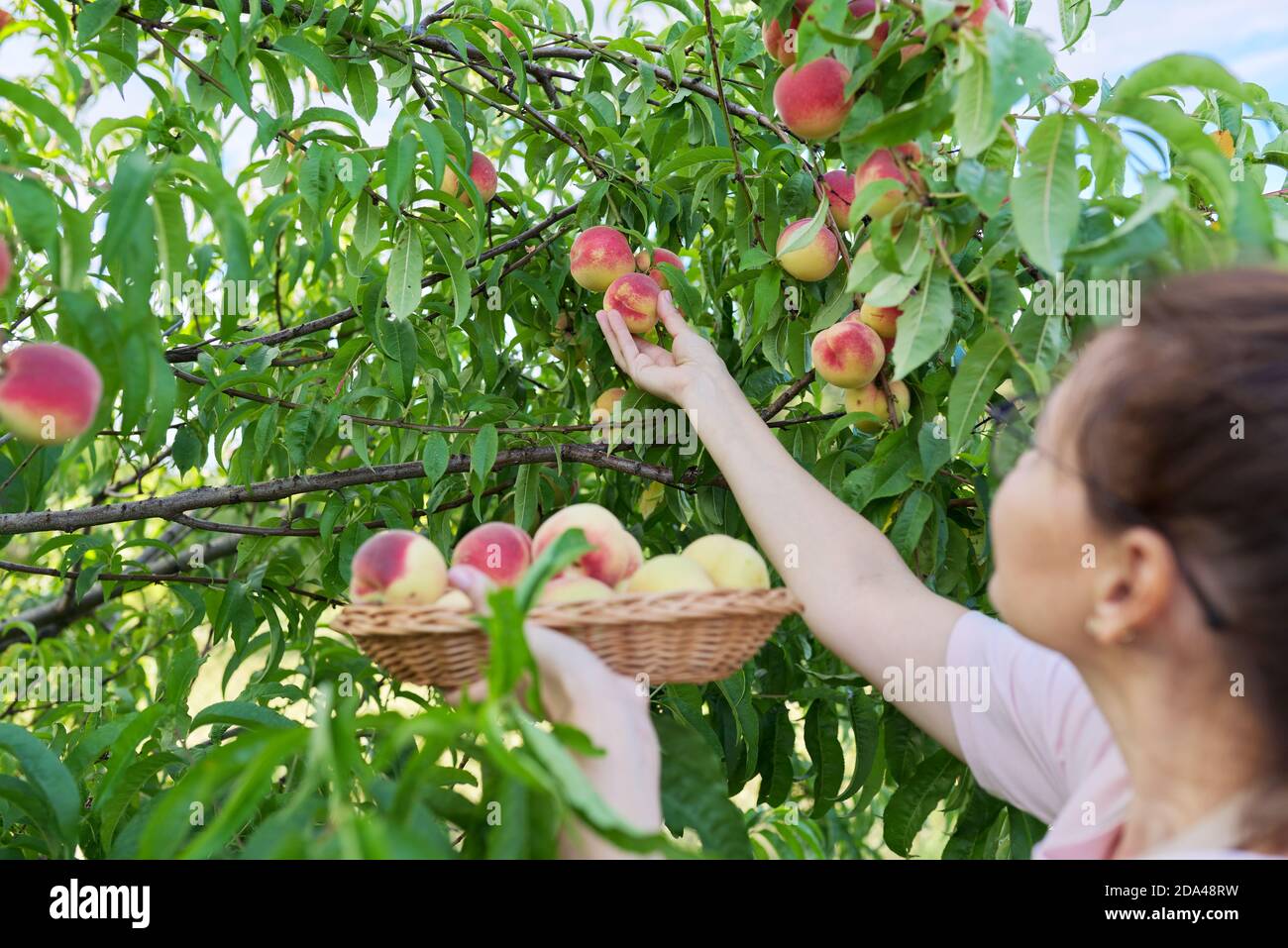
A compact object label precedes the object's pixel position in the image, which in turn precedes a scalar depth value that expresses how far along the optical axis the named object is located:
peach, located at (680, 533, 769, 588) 0.96
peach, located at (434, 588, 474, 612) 0.81
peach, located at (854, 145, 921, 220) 1.23
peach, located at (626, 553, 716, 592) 0.89
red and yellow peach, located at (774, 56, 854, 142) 1.32
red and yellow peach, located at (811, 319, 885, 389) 1.45
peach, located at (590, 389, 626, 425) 1.78
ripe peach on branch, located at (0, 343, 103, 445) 0.87
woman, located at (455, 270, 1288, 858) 0.70
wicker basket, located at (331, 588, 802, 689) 0.76
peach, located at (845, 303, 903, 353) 1.50
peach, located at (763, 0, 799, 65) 1.38
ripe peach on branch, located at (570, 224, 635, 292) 1.68
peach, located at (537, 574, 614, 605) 0.86
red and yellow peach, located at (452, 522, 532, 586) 0.96
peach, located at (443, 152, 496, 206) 1.83
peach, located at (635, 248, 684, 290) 1.72
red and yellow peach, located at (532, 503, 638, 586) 0.96
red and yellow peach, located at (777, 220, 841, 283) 1.51
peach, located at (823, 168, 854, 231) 1.60
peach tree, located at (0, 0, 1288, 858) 0.86
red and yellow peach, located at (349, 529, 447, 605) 0.88
